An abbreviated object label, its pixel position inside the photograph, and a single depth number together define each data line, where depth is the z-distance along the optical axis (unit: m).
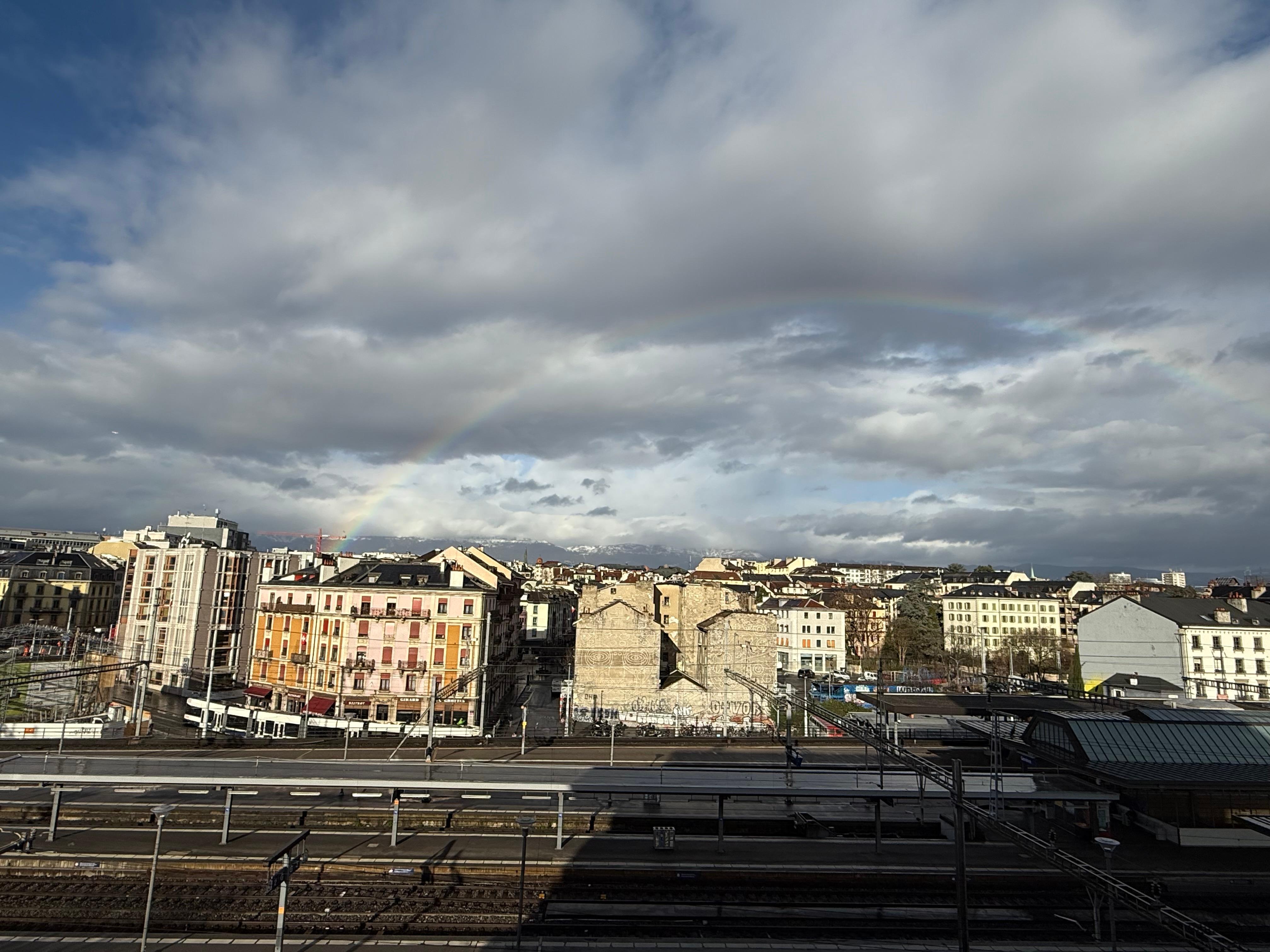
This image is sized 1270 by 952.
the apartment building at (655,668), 57.50
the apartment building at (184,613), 67.56
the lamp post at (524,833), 18.12
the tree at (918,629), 97.00
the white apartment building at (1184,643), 71.06
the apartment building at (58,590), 84.69
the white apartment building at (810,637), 93.31
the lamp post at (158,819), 17.50
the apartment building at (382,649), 53.47
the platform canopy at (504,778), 24.72
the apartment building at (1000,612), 113.56
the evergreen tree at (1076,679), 69.31
